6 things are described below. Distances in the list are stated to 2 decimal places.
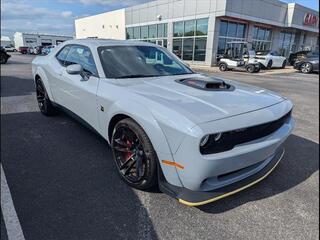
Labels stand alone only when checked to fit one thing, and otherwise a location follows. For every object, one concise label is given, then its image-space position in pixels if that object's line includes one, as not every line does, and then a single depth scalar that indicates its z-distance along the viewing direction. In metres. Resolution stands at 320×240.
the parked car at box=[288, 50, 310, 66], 20.94
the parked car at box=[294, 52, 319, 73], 17.05
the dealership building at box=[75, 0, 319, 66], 19.77
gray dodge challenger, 1.92
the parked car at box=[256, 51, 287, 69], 18.08
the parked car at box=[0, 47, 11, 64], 18.61
